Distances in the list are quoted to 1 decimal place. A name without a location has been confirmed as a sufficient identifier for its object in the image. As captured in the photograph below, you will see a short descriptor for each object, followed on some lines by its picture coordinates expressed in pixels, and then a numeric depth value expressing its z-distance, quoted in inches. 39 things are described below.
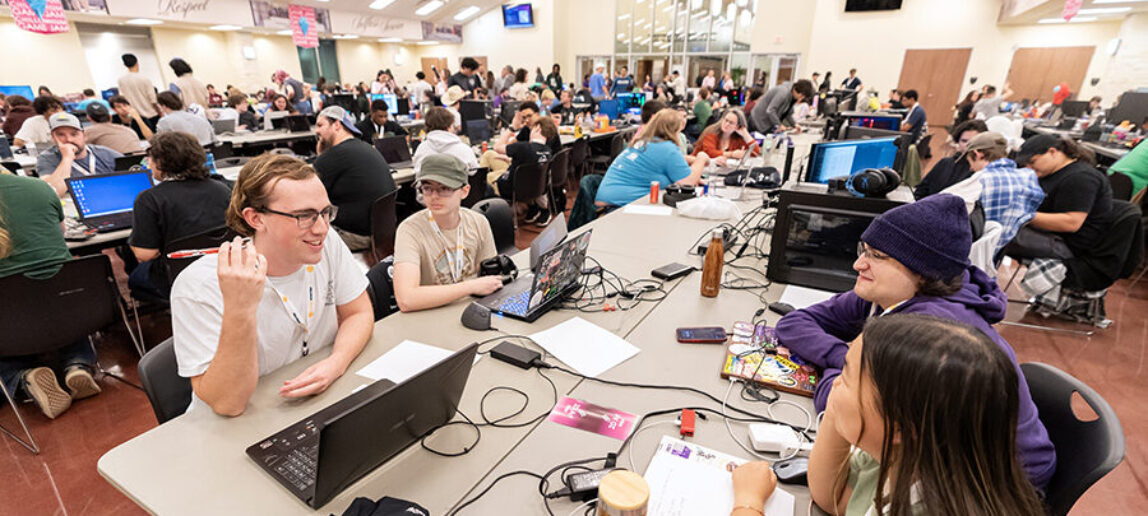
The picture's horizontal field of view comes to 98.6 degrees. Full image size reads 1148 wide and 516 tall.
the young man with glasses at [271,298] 47.9
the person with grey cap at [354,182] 141.3
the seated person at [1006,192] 117.9
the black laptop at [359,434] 36.2
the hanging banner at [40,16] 289.4
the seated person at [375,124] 240.5
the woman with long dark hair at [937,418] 30.3
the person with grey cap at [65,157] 138.6
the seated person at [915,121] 275.2
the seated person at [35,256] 90.7
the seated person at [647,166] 147.8
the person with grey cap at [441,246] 75.7
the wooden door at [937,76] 480.7
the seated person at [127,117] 228.8
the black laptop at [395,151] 197.0
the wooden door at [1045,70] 456.8
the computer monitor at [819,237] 76.7
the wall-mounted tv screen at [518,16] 652.1
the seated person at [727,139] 202.5
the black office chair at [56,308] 85.2
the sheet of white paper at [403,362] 58.6
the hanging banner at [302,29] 433.7
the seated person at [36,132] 197.3
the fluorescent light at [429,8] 635.5
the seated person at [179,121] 200.7
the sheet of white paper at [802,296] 78.5
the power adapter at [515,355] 60.7
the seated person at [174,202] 102.3
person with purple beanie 51.5
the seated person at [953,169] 150.1
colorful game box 57.3
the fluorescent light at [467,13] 689.7
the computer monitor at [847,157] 131.0
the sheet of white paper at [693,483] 40.3
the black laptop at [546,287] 70.2
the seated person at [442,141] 180.1
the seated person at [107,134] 180.2
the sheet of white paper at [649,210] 129.0
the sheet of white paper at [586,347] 61.9
